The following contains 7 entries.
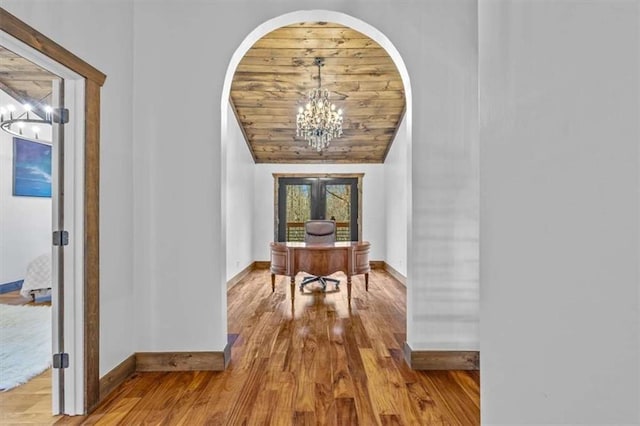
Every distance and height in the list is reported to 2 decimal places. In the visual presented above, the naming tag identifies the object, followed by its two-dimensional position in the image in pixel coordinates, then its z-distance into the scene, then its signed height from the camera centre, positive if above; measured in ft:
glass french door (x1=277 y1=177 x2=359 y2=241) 24.50 +0.76
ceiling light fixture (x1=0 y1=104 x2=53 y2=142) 13.09 +4.17
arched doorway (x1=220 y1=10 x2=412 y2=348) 8.27 +4.12
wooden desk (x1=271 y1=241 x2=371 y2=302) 13.35 -1.89
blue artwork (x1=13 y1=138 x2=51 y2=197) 16.63 +2.30
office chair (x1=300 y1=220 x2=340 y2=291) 16.83 -1.01
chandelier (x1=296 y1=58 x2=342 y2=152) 14.42 +4.26
